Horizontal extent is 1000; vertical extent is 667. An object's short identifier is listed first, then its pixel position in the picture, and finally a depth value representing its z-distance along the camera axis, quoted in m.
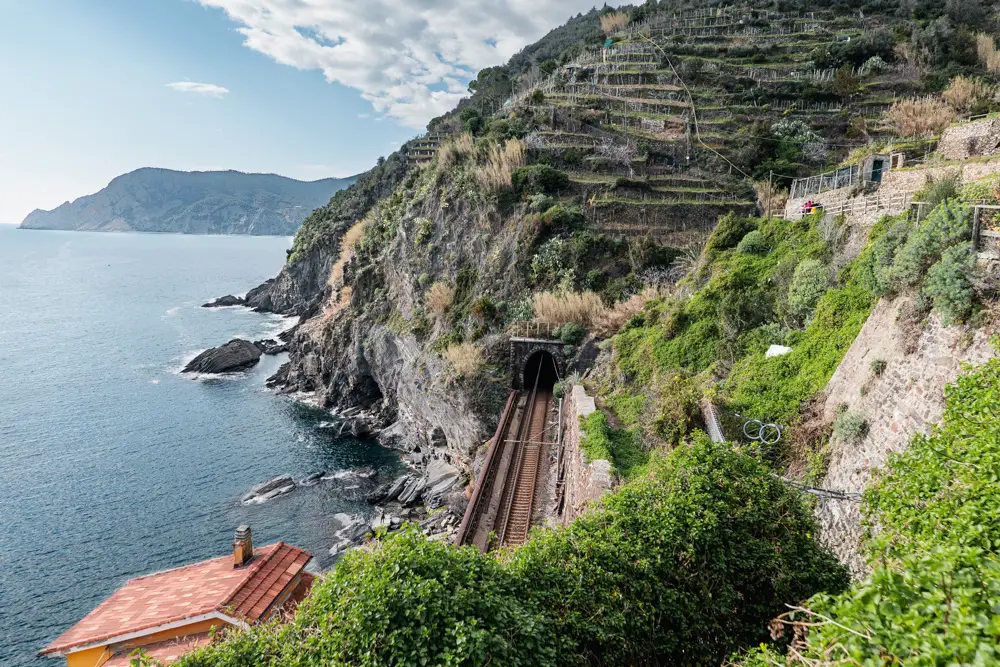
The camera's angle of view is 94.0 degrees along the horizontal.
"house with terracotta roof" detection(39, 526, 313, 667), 12.48
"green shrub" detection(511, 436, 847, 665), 6.63
